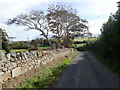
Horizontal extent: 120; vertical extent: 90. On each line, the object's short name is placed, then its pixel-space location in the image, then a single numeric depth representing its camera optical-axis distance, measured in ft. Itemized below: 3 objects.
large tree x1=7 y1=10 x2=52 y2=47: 78.41
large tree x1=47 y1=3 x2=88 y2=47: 80.34
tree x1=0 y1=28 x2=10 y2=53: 49.97
